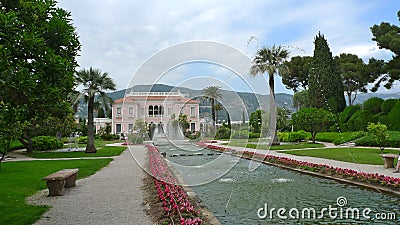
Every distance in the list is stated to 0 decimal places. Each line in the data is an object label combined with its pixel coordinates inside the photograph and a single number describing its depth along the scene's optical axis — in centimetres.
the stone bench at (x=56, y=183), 956
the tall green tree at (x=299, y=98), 6811
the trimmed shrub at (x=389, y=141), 2509
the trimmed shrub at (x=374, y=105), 3331
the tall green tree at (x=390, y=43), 3042
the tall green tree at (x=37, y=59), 464
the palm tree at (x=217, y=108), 4144
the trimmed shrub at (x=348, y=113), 3722
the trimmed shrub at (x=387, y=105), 3141
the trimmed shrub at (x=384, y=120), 3069
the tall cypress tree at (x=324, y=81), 4459
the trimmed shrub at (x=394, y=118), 2975
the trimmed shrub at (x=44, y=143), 2900
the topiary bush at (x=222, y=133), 4770
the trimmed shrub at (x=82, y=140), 4578
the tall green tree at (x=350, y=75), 5272
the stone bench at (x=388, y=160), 1346
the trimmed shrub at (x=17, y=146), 2709
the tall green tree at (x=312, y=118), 3175
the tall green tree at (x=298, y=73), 6266
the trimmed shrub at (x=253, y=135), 4597
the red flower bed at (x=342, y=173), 984
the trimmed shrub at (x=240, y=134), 3924
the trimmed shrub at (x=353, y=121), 3506
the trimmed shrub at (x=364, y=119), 3277
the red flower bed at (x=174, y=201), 656
